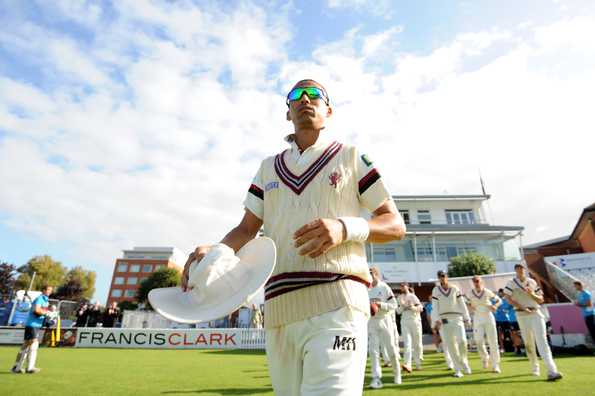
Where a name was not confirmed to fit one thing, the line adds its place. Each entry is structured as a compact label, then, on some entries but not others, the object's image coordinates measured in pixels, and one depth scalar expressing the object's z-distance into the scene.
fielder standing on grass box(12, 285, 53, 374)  9.52
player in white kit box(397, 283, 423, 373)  10.92
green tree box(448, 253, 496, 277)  31.72
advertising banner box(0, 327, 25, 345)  21.06
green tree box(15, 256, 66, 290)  60.78
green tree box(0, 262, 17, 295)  45.94
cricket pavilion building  33.41
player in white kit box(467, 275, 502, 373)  10.35
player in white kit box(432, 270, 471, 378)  9.18
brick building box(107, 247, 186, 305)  91.88
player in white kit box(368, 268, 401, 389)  7.89
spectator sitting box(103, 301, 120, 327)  23.98
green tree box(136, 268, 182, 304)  55.56
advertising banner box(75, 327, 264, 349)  20.20
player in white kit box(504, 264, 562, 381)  8.65
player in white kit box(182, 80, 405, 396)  1.71
